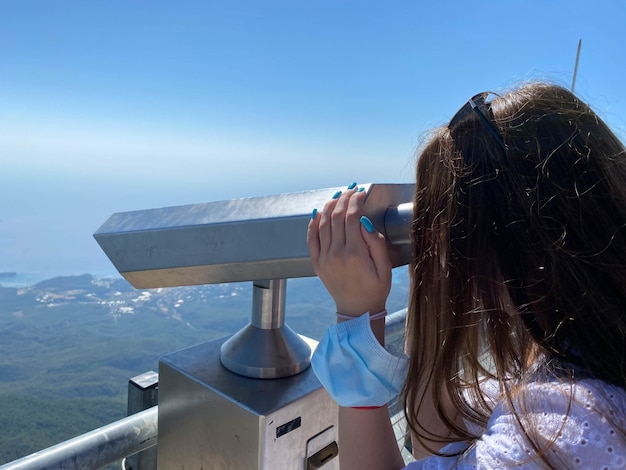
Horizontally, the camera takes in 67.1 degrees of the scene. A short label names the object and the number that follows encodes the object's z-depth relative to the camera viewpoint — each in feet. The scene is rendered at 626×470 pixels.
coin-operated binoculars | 2.27
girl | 1.82
